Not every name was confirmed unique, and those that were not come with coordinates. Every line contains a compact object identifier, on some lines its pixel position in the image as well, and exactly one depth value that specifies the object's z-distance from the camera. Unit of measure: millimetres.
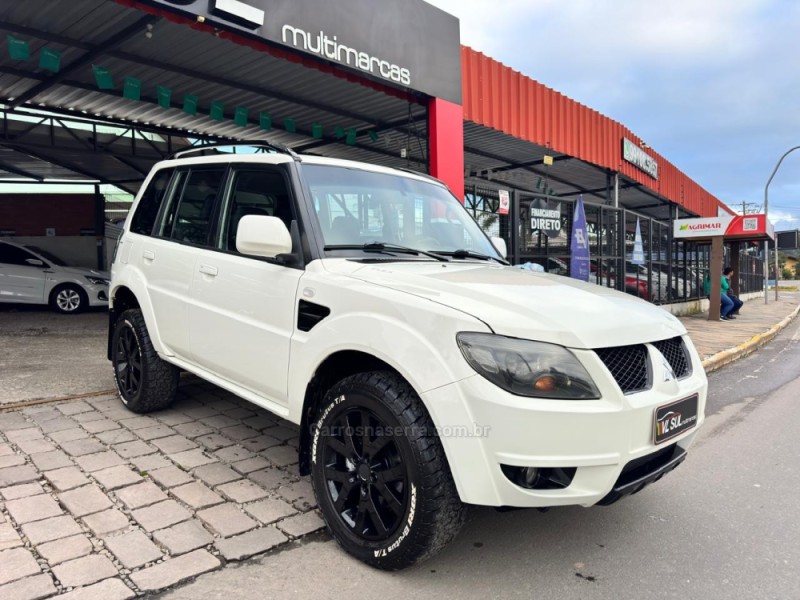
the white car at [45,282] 11023
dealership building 7078
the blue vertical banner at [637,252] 12419
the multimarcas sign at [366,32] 5969
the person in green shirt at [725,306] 15102
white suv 2146
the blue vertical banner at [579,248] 9672
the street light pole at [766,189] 24858
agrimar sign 14977
